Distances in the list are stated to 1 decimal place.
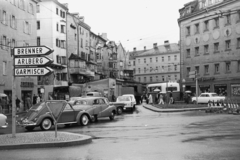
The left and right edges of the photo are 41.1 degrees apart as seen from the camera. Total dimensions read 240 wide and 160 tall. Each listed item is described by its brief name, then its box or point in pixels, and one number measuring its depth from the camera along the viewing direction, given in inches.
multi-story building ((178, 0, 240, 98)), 1833.2
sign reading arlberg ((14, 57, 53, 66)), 468.1
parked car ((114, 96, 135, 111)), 1217.4
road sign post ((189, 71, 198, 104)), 1279.5
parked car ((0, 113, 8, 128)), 602.1
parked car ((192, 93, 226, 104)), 1620.7
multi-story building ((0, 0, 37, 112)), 1509.6
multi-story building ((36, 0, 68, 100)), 2167.8
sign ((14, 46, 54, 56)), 470.9
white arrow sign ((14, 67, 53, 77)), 466.0
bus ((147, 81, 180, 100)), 2027.4
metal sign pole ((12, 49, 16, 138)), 477.0
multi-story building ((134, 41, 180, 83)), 3764.8
